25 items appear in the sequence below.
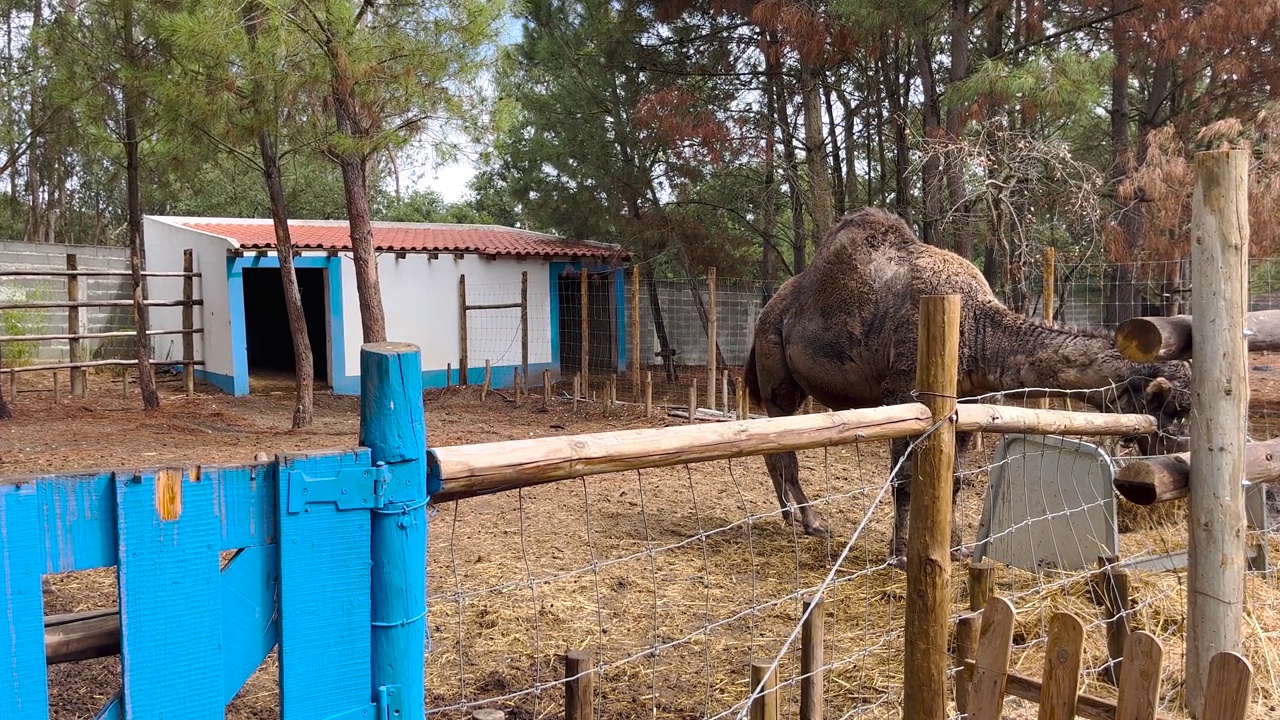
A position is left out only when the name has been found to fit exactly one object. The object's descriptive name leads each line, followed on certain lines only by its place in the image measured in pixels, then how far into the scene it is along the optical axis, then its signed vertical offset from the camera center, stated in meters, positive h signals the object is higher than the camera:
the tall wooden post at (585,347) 13.09 -0.45
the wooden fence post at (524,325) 13.38 -0.14
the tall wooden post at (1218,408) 2.68 -0.29
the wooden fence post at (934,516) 2.55 -0.57
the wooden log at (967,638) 2.72 -0.97
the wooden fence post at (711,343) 11.00 -0.35
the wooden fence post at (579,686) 2.08 -0.84
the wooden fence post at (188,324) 13.47 -0.09
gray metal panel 4.10 -0.92
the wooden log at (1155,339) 2.74 -0.08
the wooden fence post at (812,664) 2.64 -1.01
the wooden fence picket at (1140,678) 2.11 -0.86
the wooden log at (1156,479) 2.74 -0.50
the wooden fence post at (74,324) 12.89 -0.08
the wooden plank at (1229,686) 2.00 -0.83
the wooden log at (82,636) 1.48 -0.52
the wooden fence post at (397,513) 1.58 -0.35
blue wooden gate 1.36 -0.40
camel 4.77 -0.21
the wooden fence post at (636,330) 12.17 -0.20
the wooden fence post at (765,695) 2.27 -0.94
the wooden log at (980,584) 3.12 -0.93
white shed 14.32 +0.42
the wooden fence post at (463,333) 14.87 -0.28
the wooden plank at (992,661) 2.28 -0.89
